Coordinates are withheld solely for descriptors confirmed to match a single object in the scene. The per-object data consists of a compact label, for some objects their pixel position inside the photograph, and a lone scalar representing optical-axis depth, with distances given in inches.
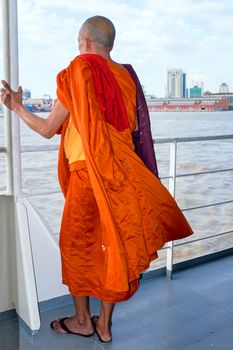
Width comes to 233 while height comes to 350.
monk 45.7
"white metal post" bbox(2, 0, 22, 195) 52.6
